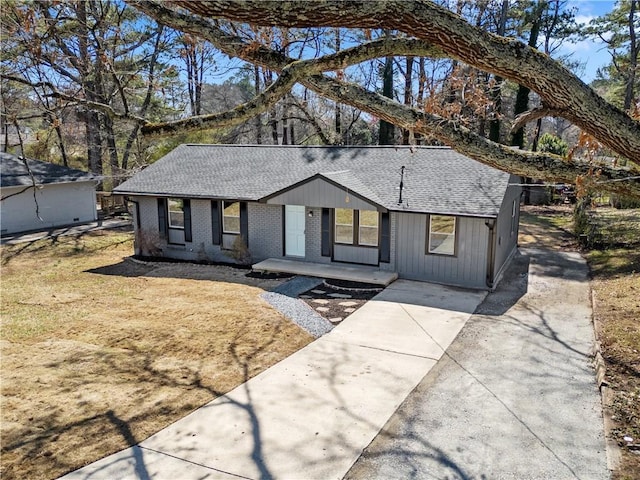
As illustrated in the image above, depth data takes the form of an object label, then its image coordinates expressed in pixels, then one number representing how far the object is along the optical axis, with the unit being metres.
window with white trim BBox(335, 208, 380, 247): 14.99
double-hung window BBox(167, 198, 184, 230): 17.80
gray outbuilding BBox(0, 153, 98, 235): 22.47
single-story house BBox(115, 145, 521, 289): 13.79
